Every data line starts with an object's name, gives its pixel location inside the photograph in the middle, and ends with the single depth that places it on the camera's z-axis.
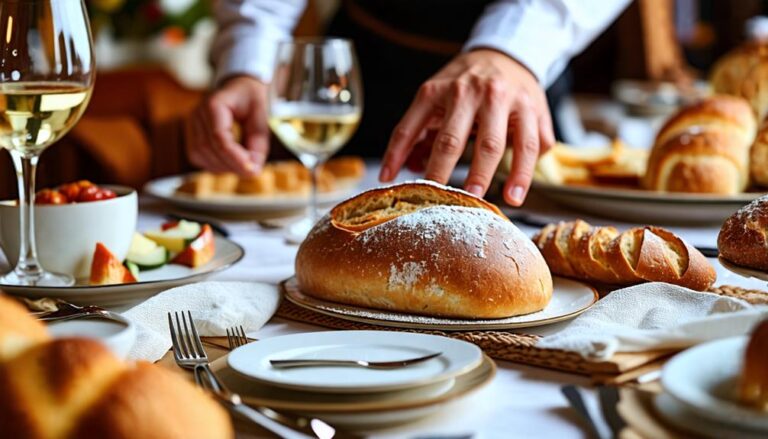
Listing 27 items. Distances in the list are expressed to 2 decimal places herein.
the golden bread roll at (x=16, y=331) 0.61
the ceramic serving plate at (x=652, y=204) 1.68
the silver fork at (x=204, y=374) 0.73
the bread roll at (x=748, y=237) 1.15
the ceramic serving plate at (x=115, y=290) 1.15
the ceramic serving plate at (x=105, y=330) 0.76
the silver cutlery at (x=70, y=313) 0.87
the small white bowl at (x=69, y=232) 1.24
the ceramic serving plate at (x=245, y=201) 1.89
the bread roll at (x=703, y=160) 1.80
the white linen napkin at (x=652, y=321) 0.89
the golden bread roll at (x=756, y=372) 0.68
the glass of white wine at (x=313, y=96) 1.79
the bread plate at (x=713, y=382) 0.66
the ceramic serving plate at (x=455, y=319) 1.02
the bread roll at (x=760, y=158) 1.83
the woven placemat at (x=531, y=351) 0.88
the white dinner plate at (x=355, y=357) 0.78
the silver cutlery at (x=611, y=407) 0.74
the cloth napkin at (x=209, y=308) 1.05
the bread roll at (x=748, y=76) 2.64
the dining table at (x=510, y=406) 0.77
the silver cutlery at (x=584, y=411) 0.74
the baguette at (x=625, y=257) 1.17
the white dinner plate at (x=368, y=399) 0.76
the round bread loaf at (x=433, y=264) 1.05
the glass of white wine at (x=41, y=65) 1.13
